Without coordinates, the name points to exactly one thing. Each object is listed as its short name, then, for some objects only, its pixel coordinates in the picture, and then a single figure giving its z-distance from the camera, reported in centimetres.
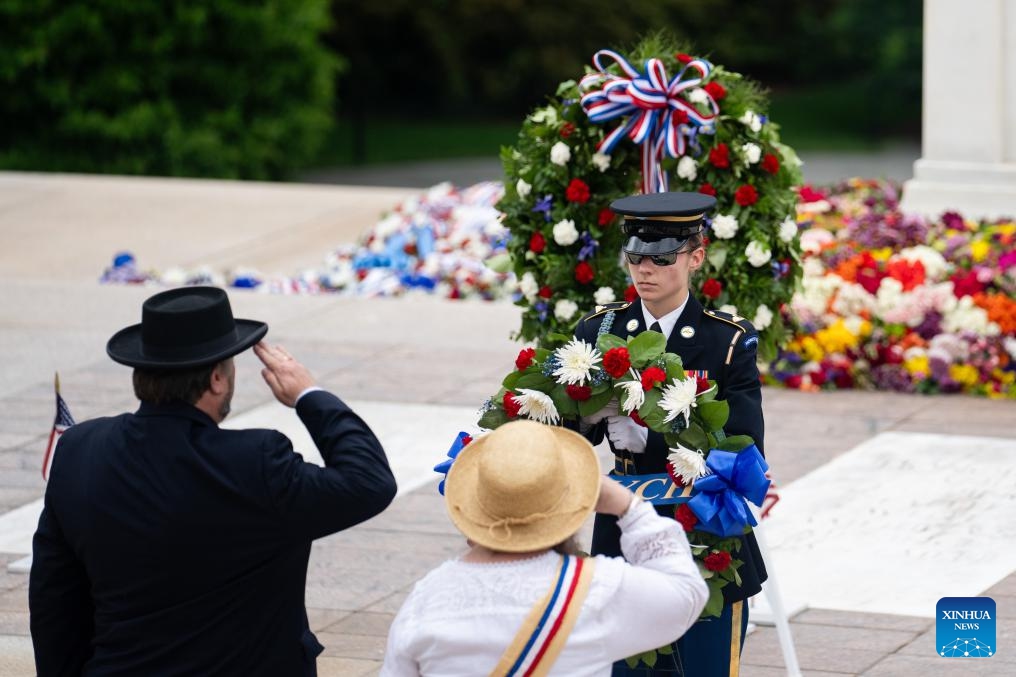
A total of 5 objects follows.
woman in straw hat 630
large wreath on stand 1293
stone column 2231
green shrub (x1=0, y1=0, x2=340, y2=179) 4128
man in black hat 692
